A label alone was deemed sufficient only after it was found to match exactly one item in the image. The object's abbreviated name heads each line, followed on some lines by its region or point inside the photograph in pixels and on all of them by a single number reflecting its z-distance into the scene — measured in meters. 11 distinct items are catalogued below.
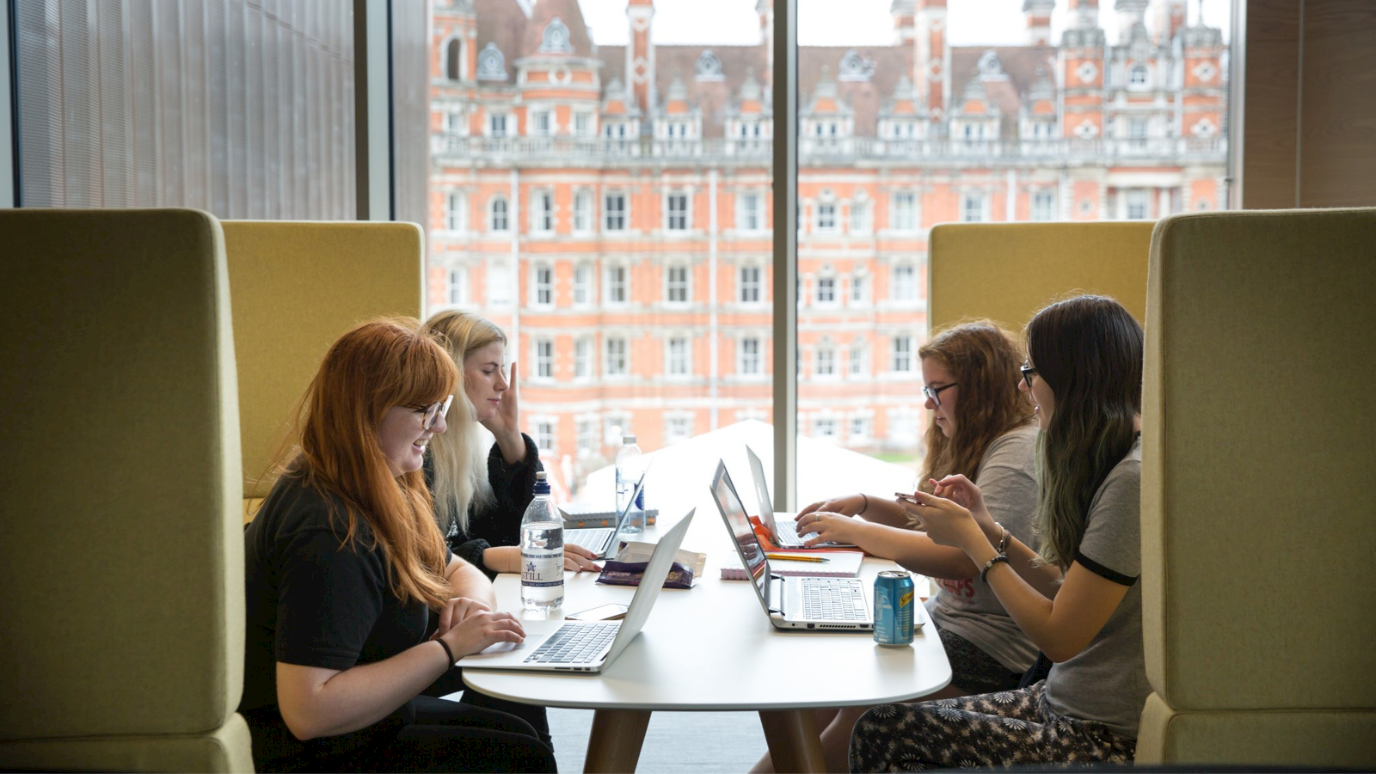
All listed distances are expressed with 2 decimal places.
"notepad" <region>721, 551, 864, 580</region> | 1.92
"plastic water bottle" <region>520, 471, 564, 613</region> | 1.72
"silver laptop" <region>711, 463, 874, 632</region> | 1.59
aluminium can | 1.49
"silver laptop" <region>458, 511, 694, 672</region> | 1.42
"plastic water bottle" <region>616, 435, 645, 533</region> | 2.57
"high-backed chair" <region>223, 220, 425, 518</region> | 2.86
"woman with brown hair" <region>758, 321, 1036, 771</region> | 1.90
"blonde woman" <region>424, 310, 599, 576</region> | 2.23
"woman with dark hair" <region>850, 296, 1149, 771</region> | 1.47
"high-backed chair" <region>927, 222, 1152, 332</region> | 2.87
